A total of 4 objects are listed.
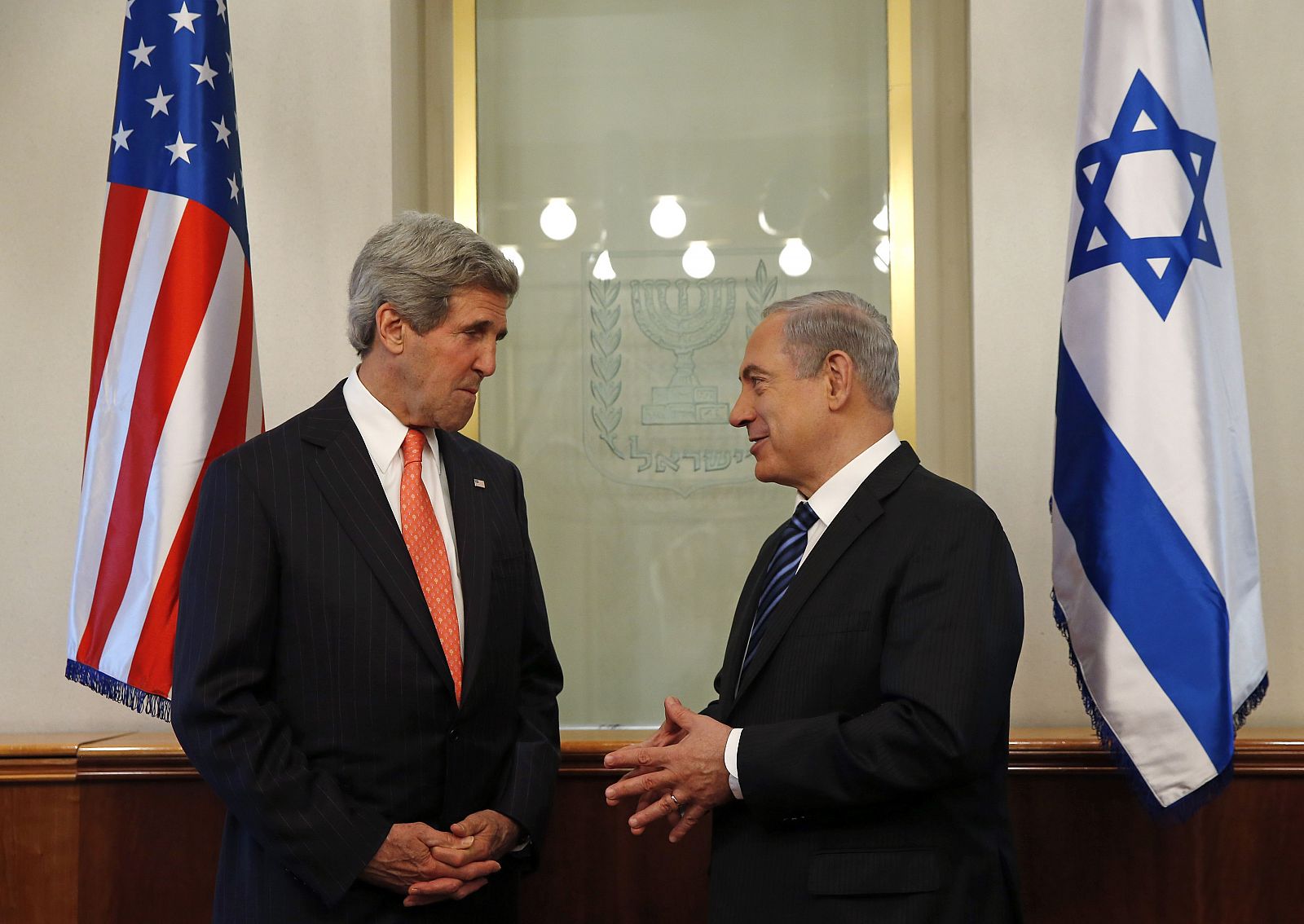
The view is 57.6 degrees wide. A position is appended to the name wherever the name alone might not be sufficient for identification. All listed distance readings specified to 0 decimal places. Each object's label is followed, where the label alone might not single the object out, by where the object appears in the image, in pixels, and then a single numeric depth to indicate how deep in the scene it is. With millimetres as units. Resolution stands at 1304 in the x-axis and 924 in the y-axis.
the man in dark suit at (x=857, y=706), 1787
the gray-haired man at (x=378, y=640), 1872
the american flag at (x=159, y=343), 2666
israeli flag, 2412
